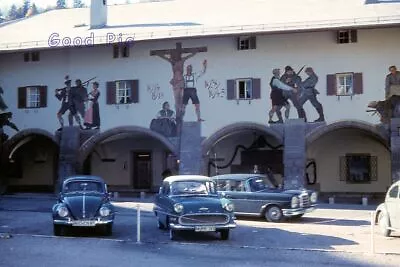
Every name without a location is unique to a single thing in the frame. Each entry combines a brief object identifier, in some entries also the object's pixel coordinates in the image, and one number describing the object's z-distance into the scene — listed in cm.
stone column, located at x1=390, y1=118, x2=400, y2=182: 2616
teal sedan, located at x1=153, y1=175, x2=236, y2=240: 1465
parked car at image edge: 1488
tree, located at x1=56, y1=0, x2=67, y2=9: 10381
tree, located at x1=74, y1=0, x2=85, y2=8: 10278
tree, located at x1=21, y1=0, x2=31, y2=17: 9284
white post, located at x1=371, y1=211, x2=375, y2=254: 1282
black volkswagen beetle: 1561
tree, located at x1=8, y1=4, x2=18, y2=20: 8600
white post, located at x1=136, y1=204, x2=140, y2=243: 1445
